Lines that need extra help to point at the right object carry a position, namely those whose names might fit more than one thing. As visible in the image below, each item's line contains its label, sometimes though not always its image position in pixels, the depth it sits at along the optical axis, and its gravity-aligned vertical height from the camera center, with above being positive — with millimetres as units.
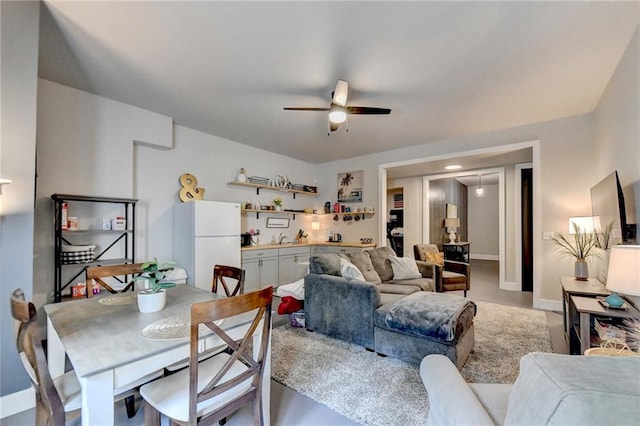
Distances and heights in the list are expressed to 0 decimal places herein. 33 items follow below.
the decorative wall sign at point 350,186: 6117 +714
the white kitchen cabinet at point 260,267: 4762 -900
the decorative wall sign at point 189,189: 4327 +457
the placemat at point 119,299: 1867 -576
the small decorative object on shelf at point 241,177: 5113 +754
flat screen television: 2334 +84
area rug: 1863 -1286
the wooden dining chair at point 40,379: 1118 -698
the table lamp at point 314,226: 6625 -201
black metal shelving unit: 2930 -223
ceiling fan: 2780 +1176
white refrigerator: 3898 -308
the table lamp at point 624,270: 1510 -298
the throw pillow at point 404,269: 3912 -734
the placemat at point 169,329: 1328 -571
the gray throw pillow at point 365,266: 3506 -625
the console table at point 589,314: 2092 -729
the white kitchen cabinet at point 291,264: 5344 -921
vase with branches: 3168 -380
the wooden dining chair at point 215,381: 1188 -831
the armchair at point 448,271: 4367 -917
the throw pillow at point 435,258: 4719 -695
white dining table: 1064 -576
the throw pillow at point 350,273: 2912 -586
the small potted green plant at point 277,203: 5812 +310
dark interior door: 5258 -191
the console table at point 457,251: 6759 -840
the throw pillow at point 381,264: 3880 -657
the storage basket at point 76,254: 2969 -400
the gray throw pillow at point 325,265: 3107 -540
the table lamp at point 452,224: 7365 -166
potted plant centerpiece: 1663 -446
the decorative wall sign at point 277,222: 5836 -95
